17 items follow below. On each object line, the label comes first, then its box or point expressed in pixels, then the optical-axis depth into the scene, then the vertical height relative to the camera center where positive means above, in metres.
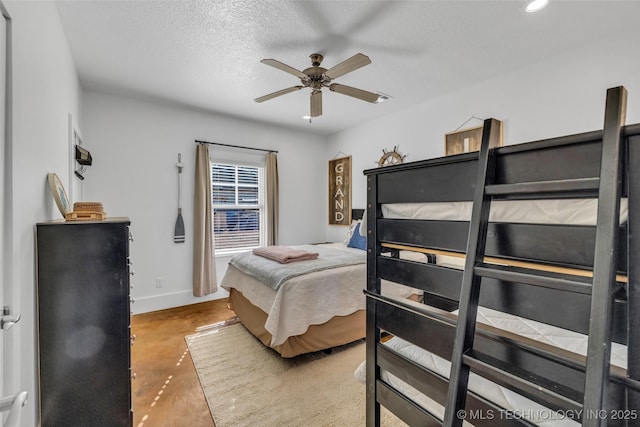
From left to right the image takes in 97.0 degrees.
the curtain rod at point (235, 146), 3.93 +0.79
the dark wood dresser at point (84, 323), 1.39 -0.65
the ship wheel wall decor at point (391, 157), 3.98 +0.65
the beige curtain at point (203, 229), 3.84 -0.43
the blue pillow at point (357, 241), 3.69 -0.53
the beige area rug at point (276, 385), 1.77 -1.37
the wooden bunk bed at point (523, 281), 0.69 -0.23
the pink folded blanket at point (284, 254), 2.80 -0.57
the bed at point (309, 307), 2.30 -0.94
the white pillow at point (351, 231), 3.99 -0.43
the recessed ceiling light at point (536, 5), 1.84 +1.32
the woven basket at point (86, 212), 1.63 -0.10
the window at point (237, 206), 4.23 -0.12
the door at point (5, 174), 1.10 +0.08
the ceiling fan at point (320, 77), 2.06 +1.00
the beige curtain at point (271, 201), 4.50 -0.02
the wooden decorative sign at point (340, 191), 4.82 +0.18
